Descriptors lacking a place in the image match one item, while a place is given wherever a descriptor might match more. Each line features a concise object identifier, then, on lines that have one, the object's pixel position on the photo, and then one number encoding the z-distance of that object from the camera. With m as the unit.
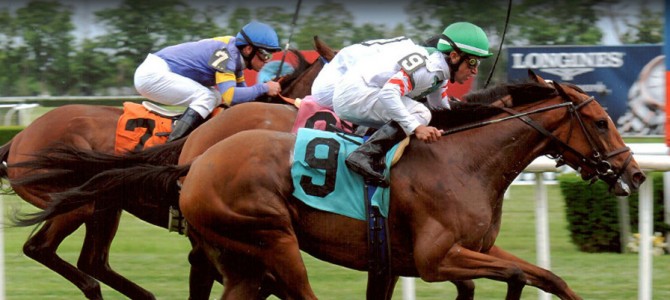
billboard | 29.16
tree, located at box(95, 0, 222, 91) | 35.62
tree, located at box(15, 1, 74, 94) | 37.41
